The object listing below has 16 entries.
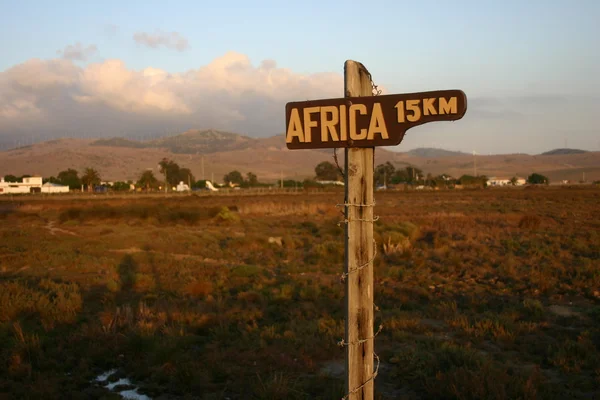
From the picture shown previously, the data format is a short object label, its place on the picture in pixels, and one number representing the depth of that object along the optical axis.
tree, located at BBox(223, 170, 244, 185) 164.31
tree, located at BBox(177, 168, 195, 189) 150.75
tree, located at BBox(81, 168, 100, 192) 114.99
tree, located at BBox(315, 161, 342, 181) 149.45
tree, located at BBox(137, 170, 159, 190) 114.94
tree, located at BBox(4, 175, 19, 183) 133.00
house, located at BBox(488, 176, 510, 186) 160.75
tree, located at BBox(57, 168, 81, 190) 123.69
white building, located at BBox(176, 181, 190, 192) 123.18
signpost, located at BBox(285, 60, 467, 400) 4.48
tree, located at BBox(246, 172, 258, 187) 137.77
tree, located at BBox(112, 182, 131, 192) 116.29
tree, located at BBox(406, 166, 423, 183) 144.00
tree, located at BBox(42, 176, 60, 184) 130.20
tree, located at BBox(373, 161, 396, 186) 143.38
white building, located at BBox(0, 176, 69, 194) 109.95
